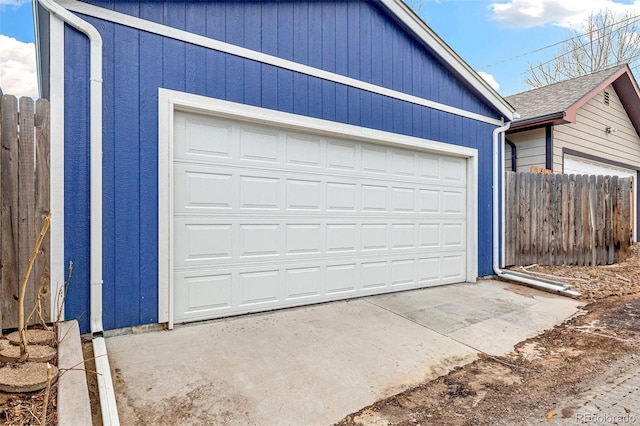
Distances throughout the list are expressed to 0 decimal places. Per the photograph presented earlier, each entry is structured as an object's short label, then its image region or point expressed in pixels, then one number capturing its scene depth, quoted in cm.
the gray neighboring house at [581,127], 794
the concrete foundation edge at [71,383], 175
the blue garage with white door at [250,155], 297
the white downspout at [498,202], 598
